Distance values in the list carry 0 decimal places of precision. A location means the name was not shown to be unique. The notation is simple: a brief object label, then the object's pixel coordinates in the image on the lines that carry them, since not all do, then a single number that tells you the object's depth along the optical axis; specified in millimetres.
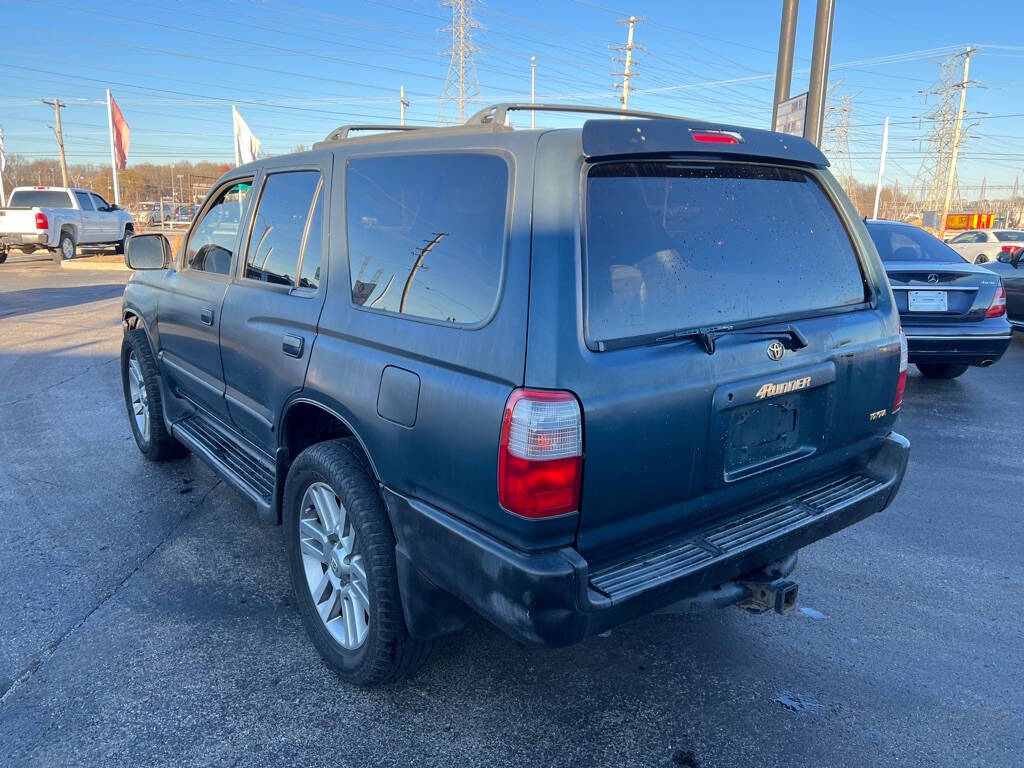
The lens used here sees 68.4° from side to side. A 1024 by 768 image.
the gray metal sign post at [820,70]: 8234
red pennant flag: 26683
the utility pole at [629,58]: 50688
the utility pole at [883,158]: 46531
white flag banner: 18047
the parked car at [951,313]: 6750
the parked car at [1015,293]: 9508
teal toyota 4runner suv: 2080
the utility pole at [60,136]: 53478
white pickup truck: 20172
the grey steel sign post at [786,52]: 8461
